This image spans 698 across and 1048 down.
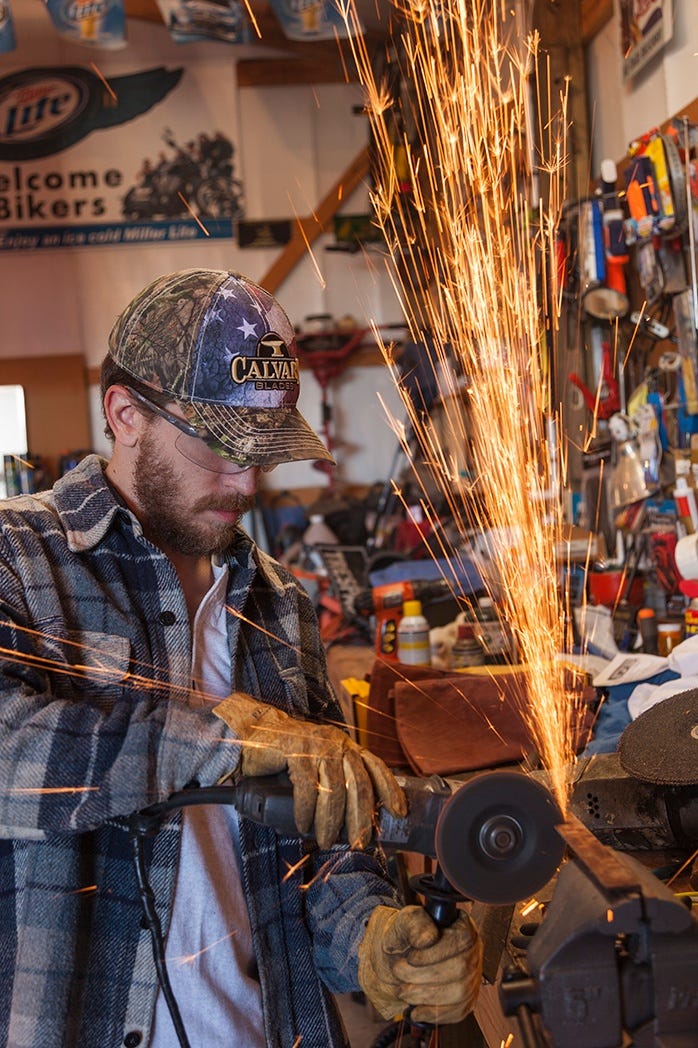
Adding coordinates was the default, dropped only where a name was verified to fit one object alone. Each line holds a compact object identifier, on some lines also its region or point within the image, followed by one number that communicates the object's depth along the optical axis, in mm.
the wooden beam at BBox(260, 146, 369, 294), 8836
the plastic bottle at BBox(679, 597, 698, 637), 3012
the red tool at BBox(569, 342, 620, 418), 4055
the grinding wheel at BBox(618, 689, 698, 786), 1974
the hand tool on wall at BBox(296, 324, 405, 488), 8492
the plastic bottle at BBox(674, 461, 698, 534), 3355
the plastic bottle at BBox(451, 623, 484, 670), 3588
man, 1460
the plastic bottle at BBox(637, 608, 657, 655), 3266
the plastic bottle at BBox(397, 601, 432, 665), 3641
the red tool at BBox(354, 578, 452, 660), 3873
